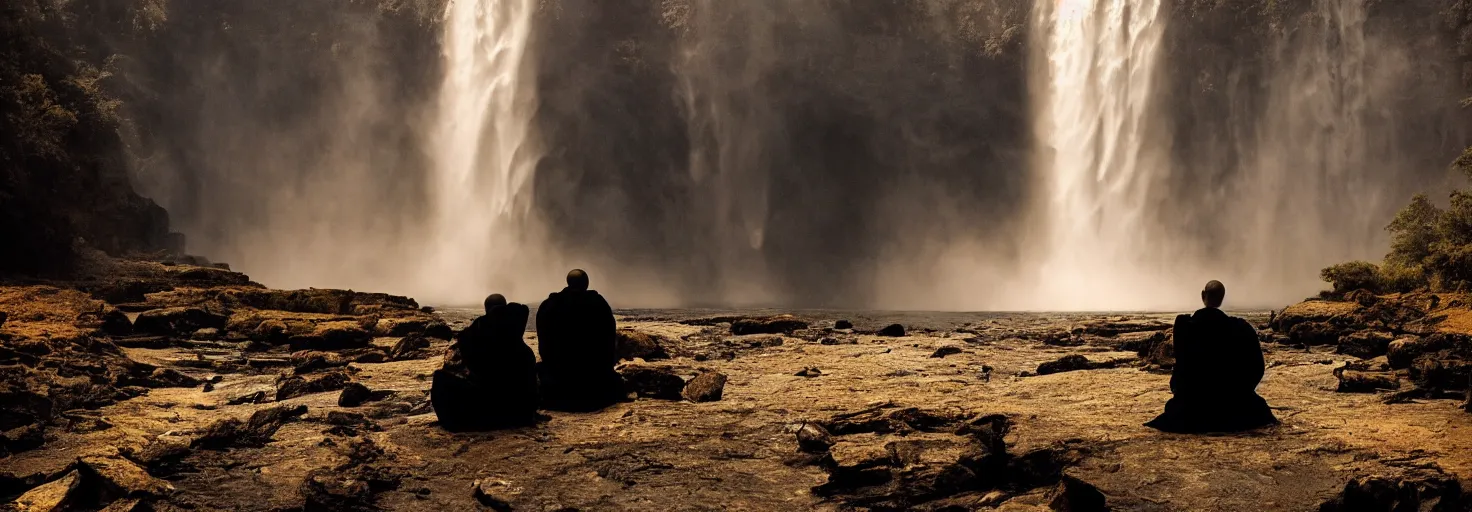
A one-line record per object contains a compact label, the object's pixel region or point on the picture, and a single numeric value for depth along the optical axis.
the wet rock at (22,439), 8.21
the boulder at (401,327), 21.28
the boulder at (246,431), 8.62
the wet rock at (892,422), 9.21
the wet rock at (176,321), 18.48
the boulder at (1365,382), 10.48
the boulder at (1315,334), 18.05
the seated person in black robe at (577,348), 10.36
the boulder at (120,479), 6.89
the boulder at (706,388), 11.48
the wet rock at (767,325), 23.59
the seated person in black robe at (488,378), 9.28
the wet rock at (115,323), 17.64
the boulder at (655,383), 11.63
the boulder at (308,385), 11.88
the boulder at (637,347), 16.61
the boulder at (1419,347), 10.92
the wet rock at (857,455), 7.61
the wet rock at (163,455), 7.84
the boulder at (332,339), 18.44
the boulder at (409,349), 16.97
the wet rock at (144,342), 16.83
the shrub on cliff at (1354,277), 28.66
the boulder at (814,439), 8.56
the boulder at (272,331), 19.31
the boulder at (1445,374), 9.49
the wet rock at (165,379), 12.46
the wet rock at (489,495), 7.14
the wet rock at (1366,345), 14.36
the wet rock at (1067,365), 14.08
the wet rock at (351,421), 9.84
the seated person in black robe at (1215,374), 8.44
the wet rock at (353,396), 10.91
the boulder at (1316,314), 19.00
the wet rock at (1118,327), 21.81
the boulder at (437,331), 20.73
